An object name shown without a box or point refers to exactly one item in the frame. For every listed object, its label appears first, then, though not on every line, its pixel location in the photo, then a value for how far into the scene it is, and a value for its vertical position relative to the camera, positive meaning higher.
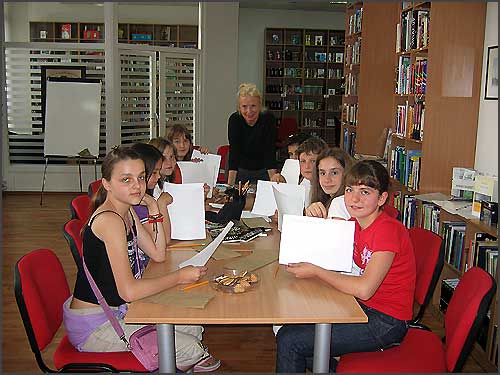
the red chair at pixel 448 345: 1.90 -0.87
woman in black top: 4.80 -0.35
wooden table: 1.85 -0.70
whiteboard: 7.78 -0.22
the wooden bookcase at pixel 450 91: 4.08 +0.15
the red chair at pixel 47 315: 2.02 -0.81
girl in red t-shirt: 2.11 -0.66
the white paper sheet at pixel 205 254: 2.19 -0.58
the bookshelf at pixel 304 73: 11.66 +0.71
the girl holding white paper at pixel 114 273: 2.06 -0.64
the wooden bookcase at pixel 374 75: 6.14 +0.38
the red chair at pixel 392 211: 3.08 -0.56
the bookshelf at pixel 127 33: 8.88 +1.13
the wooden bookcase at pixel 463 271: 3.21 -1.14
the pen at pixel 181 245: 2.70 -0.68
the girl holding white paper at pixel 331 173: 2.99 -0.34
